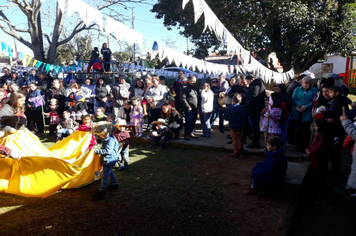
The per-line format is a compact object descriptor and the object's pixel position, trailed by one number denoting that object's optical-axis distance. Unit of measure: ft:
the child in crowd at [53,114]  27.68
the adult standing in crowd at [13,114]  13.75
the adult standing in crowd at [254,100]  20.65
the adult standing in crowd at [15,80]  35.17
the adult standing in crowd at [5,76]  35.47
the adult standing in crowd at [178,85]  27.71
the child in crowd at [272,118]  19.11
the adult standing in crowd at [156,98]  26.84
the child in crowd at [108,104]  29.78
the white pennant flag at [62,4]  13.26
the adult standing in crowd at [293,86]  23.22
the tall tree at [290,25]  45.27
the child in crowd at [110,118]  22.48
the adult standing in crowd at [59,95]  28.25
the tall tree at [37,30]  50.04
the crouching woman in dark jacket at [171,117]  24.38
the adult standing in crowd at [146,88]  27.66
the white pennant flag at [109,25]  15.51
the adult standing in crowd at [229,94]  25.20
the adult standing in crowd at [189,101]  24.76
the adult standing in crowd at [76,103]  27.66
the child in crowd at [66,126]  24.99
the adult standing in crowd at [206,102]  24.93
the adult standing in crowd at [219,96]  27.31
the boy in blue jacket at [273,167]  13.24
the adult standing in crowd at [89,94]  30.53
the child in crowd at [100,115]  25.99
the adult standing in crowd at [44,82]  31.40
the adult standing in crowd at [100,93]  29.50
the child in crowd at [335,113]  14.78
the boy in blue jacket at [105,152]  13.96
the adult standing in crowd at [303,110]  19.88
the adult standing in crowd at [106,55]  42.06
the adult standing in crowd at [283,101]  19.12
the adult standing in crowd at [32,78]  34.06
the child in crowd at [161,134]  23.76
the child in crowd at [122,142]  18.03
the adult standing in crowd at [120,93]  29.19
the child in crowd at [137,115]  25.95
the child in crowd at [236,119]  19.67
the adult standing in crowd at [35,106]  28.66
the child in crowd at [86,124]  20.93
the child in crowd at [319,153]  14.30
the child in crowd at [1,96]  25.44
